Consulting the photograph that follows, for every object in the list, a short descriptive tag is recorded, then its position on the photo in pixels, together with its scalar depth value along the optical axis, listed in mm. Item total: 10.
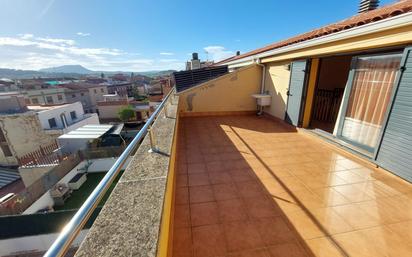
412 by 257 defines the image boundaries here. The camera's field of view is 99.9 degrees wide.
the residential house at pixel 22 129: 13875
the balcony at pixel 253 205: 1070
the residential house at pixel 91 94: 32219
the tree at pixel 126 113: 23625
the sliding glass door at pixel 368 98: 2801
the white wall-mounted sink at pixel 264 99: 6193
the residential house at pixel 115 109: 25922
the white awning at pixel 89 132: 11196
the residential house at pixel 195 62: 14492
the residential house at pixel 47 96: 24827
